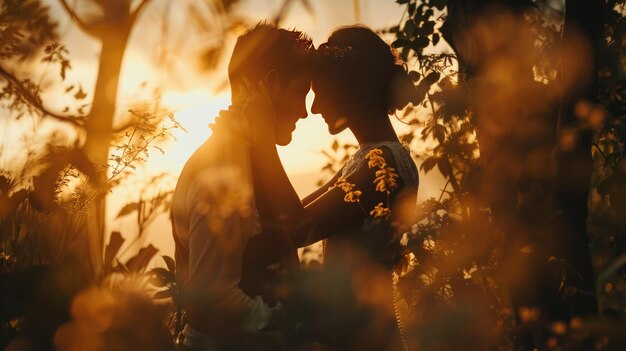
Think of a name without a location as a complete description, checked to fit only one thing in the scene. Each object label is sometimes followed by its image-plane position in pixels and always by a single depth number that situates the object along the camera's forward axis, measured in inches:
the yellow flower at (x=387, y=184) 114.4
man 76.7
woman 101.0
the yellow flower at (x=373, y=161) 84.9
